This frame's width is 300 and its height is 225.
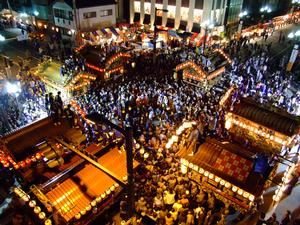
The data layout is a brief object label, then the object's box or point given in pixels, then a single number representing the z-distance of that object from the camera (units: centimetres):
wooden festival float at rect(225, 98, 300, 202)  1395
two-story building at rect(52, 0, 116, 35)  3712
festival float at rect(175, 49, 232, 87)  2363
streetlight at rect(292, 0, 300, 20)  5904
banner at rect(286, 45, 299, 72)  2775
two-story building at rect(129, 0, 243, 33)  3900
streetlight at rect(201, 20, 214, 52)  3800
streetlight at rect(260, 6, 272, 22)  5295
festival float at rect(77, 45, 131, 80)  2466
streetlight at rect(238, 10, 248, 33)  4321
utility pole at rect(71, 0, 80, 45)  3596
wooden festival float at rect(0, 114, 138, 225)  1024
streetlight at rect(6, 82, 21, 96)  2124
